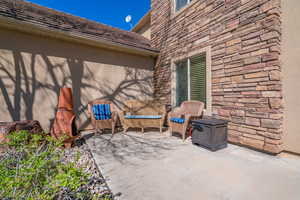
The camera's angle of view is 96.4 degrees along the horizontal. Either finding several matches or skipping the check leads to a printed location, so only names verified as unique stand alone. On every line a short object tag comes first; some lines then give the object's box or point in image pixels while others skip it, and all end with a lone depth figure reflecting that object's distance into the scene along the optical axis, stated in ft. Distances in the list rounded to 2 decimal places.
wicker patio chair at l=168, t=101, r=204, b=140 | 10.79
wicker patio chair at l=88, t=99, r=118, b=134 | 13.08
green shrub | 3.05
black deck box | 8.81
